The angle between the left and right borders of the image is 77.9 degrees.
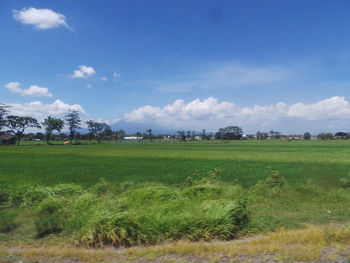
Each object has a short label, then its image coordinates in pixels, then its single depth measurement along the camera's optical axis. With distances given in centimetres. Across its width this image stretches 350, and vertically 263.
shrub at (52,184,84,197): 942
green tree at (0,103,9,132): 9881
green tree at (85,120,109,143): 14001
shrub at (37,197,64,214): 774
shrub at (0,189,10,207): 904
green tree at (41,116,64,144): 11151
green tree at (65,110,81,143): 12938
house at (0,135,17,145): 9900
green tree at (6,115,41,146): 10006
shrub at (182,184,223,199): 885
